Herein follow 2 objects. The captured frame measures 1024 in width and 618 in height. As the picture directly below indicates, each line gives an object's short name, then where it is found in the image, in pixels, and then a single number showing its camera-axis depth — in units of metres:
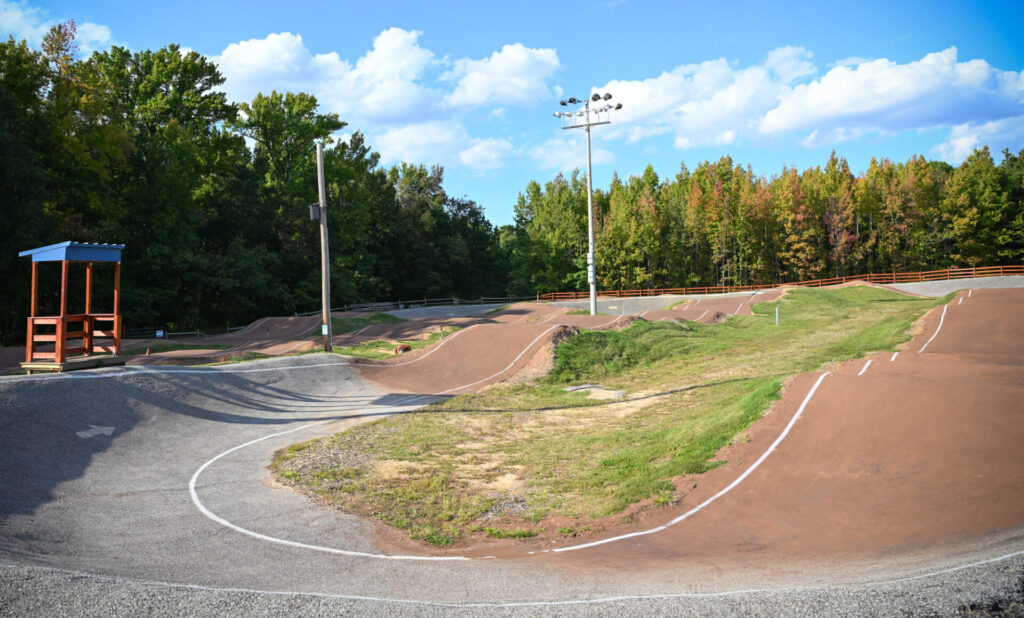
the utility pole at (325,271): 20.25
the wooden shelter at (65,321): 13.21
